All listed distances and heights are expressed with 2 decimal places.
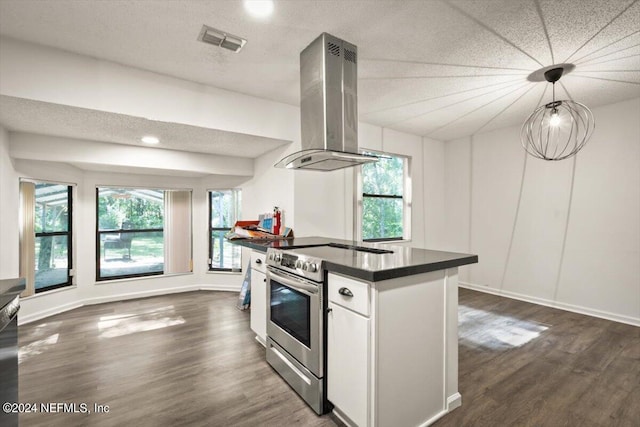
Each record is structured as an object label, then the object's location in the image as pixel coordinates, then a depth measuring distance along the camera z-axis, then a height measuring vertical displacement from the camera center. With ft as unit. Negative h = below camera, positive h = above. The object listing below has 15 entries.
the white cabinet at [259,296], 9.05 -2.72
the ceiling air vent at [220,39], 7.09 +4.35
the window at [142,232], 14.82 -1.10
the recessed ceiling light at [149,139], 11.18 +2.84
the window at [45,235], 11.69 -1.02
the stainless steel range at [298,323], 6.37 -2.74
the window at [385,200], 14.69 +0.61
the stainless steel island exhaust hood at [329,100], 7.43 +2.95
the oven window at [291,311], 6.84 -2.54
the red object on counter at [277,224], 12.27 -0.51
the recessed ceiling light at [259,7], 6.17 +4.42
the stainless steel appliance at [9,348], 3.61 -1.81
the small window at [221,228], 16.42 -0.92
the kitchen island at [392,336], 5.22 -2.41
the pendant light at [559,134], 12.57 +3.53
